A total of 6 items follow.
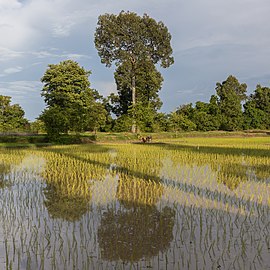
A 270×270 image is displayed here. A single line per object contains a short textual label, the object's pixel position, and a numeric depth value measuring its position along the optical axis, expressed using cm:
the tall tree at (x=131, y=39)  3806
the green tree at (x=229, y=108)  4881
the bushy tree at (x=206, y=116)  4491
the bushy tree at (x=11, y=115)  3481
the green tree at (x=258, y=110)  5228
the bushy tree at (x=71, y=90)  3397
